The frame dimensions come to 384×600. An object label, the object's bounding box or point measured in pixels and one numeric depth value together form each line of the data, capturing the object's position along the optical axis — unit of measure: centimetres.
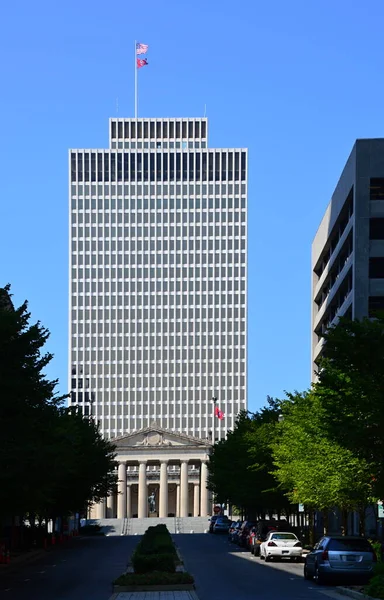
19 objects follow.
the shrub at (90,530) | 12675
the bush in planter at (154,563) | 3909
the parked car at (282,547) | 5466
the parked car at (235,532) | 8428
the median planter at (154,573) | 3543
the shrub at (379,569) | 2903
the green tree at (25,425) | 4109
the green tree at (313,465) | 4947
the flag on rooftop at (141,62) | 17736
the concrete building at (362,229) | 7950
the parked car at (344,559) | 3788
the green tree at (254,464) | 7888
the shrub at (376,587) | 2834
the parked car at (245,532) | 7420
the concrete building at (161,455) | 19038
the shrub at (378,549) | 4132
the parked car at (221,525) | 11912
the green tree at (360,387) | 3203
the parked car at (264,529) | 6225
